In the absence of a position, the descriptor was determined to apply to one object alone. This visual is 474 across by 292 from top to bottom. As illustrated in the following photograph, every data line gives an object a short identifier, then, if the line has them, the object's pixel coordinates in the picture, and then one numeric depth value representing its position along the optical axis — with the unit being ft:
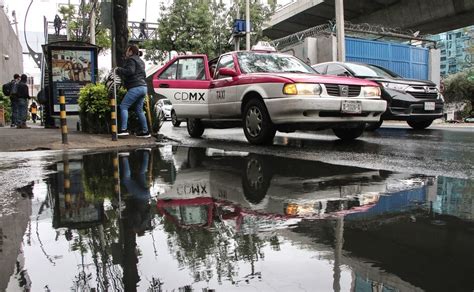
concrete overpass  84.12
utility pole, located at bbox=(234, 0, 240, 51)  71.41
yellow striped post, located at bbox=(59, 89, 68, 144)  28.24
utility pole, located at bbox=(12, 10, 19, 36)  146.61
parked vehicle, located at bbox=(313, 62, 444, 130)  33.40
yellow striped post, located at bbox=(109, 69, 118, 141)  29.84
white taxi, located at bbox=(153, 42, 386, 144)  24.59
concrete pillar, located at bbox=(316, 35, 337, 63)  76.77
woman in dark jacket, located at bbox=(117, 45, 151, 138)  31.07
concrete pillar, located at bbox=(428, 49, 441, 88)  87.66
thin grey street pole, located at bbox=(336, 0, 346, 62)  61.46
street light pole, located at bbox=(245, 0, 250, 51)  72.69
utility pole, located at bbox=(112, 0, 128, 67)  34.83
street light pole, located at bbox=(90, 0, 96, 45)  80.79
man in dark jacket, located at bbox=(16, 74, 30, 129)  53.16
